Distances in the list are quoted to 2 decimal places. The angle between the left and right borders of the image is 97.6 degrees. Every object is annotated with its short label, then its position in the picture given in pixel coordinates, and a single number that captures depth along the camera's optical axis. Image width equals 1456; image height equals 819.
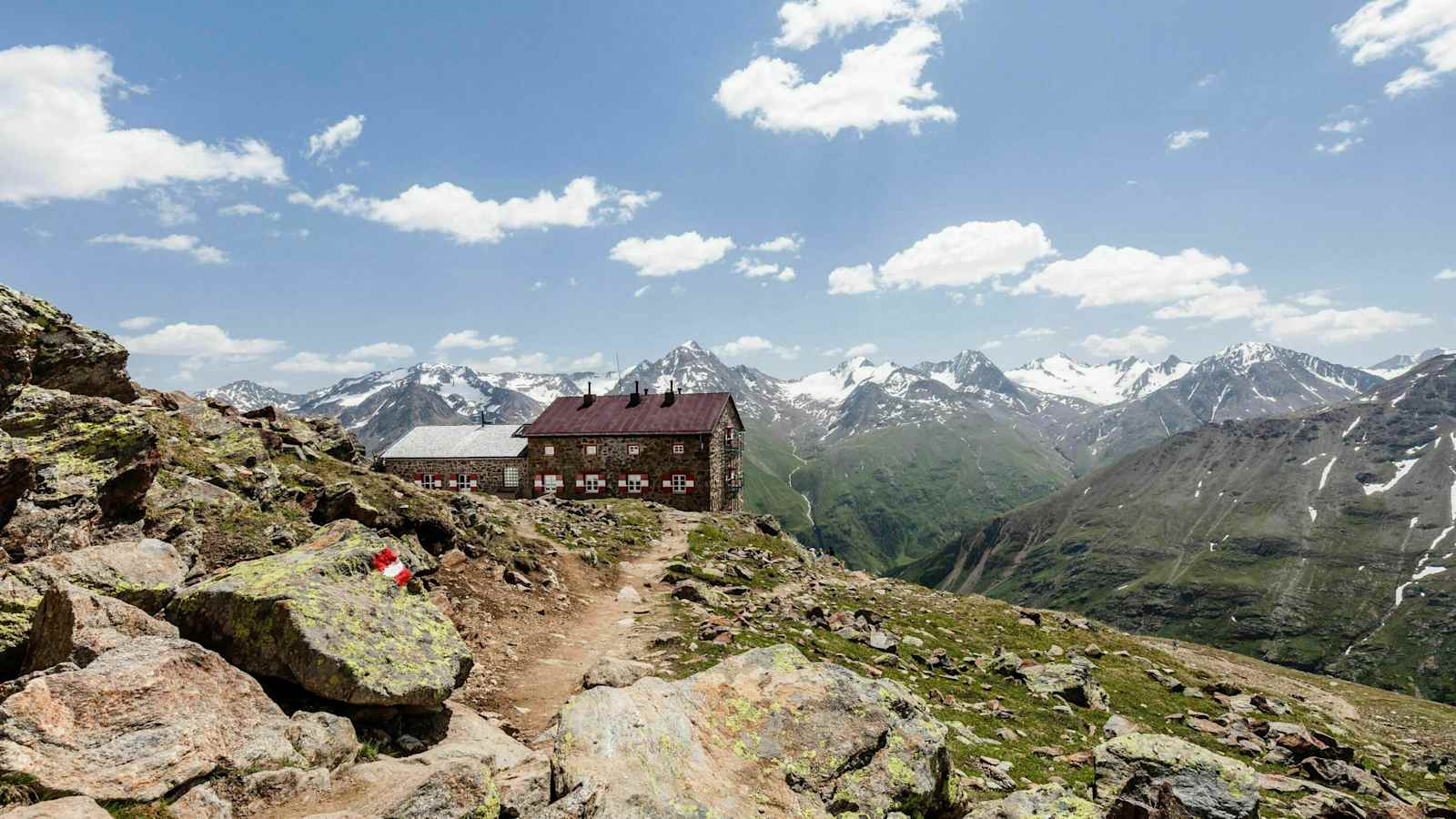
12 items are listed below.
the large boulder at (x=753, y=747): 8.14
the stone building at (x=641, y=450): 70.75
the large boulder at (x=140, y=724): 7.25
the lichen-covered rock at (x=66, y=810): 6.15
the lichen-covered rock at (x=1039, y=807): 9.80
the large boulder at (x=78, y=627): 9.03
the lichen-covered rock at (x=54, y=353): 14.50
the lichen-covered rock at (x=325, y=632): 10.39
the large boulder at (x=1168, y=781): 9.66
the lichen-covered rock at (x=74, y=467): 13.42
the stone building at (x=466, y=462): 77.62
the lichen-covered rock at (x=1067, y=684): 21.78
